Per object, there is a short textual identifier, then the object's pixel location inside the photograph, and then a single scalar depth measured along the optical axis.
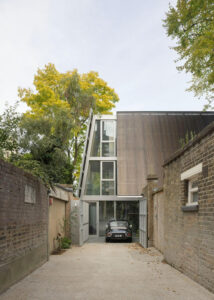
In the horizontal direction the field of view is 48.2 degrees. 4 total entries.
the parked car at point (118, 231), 12.99
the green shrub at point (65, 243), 10.53
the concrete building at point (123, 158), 15.19
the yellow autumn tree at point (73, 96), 18.61
